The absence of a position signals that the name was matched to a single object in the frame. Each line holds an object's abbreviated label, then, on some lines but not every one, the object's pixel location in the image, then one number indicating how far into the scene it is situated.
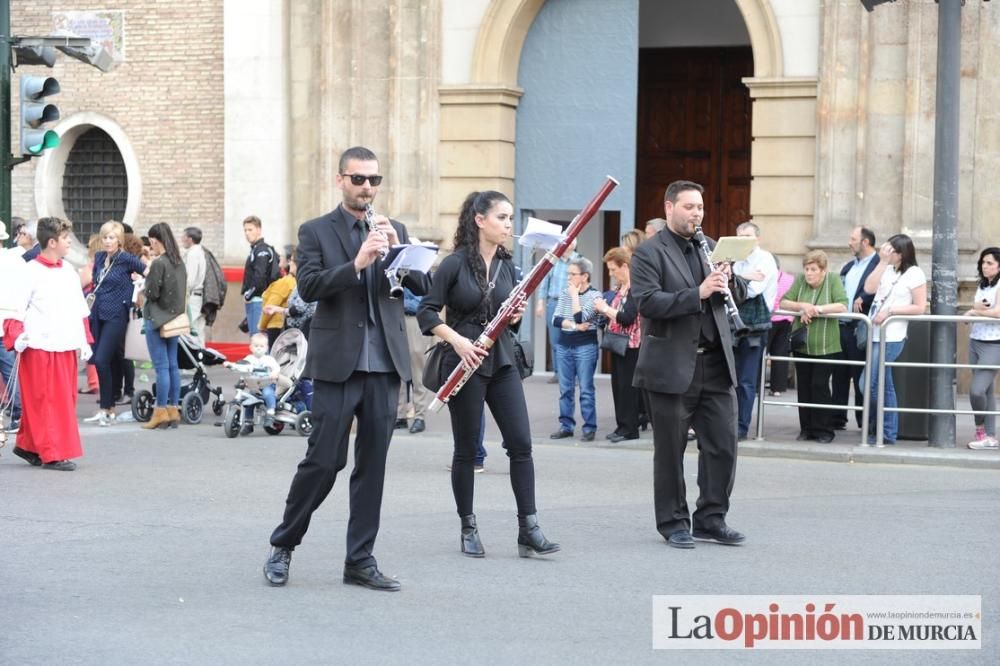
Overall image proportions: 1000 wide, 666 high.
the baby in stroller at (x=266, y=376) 13.88
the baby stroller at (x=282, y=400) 13.75
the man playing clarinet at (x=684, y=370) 8.68
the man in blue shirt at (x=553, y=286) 14.85
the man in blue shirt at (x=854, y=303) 13.45
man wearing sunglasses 7.42
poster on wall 21.41
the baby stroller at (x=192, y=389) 14.67
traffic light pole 14.74
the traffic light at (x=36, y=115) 15.09
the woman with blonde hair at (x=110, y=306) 14.88
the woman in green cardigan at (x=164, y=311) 14.10
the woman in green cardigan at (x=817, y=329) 13.24
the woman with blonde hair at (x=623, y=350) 13.40
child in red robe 11.70
